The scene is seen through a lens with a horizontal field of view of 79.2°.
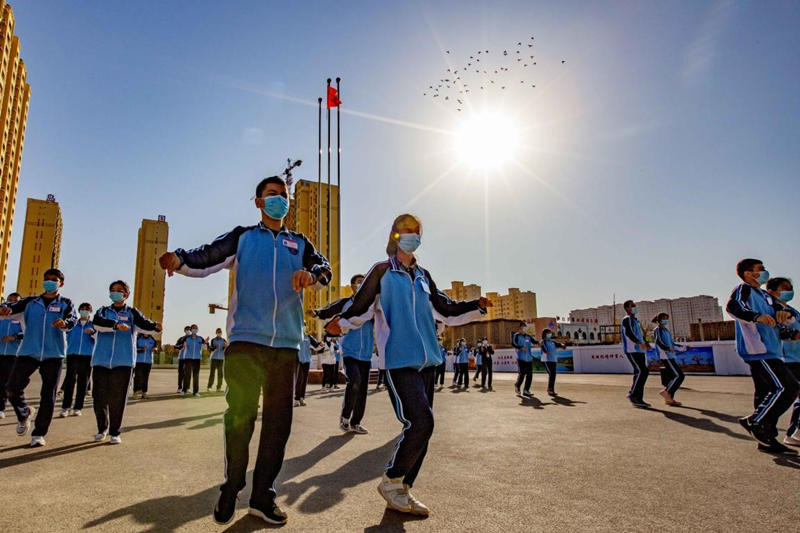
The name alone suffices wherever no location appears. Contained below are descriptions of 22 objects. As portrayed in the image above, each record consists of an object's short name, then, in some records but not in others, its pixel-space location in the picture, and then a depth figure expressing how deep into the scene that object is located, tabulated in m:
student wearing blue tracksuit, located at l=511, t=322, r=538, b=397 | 15.26
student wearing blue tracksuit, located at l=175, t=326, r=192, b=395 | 16.80
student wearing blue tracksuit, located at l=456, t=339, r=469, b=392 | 20.55
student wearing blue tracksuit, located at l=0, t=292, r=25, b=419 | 8.02
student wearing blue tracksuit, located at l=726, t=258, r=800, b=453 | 5.90
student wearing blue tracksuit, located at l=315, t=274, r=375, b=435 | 7.89
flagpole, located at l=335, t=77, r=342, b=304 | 26.91
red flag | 28.75
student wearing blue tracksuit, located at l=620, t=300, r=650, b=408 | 11.34
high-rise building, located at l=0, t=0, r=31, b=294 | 50.03
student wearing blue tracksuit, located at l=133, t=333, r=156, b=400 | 14.56
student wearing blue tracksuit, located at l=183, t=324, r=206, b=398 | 16.62
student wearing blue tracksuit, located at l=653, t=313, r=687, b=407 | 11.34
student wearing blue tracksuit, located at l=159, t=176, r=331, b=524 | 3.19
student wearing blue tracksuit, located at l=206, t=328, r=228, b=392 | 17.96
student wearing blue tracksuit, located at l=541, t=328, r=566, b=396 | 15.23
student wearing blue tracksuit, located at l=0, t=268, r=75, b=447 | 6.88
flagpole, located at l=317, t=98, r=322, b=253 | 25.93
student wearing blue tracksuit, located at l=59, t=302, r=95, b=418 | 9.70
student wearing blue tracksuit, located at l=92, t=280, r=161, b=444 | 6.60
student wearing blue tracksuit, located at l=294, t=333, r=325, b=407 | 12.54
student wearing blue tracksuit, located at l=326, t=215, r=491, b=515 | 3.51
